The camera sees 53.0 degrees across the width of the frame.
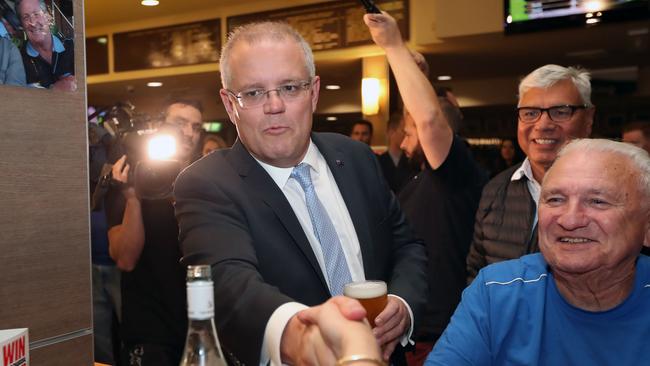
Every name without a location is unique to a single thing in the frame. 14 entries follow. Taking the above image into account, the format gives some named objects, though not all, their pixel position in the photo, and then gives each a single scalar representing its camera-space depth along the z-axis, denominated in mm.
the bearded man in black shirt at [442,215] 2561
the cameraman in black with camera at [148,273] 2379
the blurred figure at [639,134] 3953
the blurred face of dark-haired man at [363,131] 6082
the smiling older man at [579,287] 1551
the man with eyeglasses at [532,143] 2357
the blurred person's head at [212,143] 5141
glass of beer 1127
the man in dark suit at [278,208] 1248
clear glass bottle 856
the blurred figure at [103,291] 3334
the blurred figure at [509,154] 8555
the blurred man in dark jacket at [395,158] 4949
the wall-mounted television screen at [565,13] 4355
